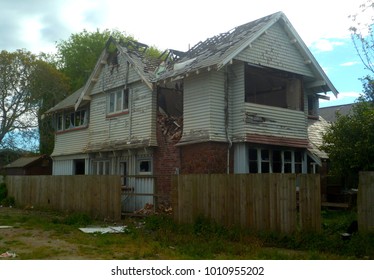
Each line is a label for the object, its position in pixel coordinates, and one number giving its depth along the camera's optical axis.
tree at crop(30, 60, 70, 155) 35.94
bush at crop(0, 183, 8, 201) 25.02
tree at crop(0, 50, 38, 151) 34.66
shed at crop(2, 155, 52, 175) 30.58
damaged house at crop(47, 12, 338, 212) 16.80
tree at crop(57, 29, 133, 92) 47.25
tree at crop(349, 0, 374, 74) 13.07
